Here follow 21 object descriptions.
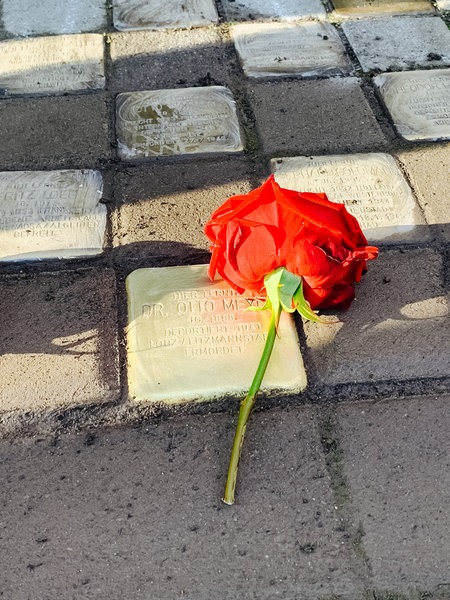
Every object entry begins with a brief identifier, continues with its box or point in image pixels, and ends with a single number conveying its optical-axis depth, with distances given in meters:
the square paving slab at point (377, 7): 0.67
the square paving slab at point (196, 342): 0.37
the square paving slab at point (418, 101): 0.53
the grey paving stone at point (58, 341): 0.37
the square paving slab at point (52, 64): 0.58
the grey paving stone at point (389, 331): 0.38
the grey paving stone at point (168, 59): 0.59
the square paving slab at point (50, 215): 0.44
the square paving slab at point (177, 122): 0.52
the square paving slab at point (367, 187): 0.45
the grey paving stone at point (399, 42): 0.61
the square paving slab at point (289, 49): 0.59
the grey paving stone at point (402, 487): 0.31
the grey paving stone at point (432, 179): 0.46
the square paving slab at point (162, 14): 0.65
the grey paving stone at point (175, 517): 0.31
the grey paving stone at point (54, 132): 0.51
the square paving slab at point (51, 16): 0.65
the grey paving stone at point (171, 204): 0.44
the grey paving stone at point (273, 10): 0.66
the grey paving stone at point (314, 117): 0.52
